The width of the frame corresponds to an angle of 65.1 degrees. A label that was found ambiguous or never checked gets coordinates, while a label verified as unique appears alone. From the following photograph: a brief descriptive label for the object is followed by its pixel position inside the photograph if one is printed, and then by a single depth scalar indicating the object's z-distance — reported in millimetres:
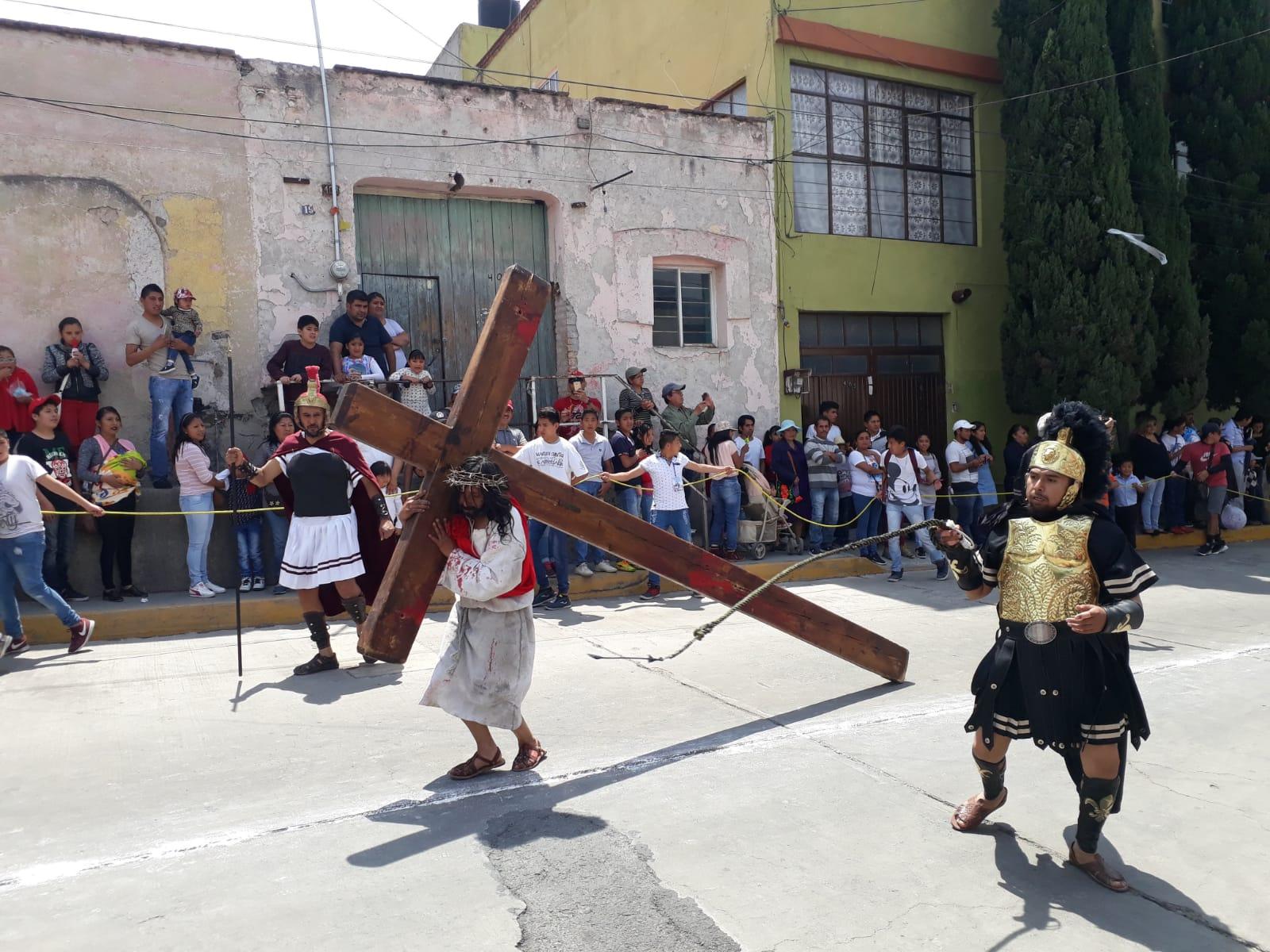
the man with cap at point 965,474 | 12797
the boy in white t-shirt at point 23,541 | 7406
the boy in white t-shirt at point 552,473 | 9484
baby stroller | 11891
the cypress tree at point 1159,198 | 15406
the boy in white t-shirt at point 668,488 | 10375
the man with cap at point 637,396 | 12438
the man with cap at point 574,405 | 11508
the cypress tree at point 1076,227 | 14609
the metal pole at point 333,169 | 11477
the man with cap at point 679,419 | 12297
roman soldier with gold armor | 3682
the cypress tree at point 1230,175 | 16406
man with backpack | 11433
